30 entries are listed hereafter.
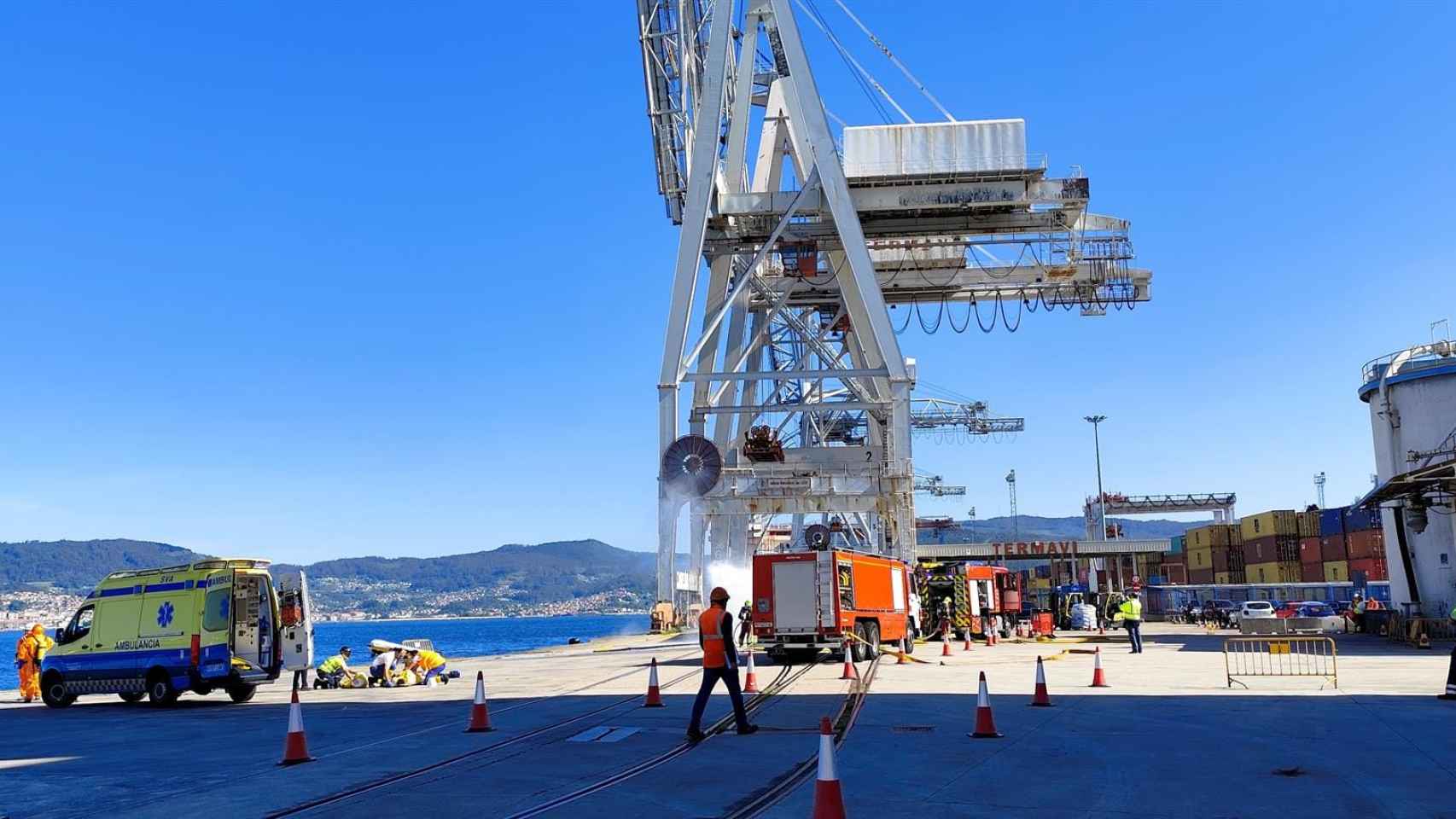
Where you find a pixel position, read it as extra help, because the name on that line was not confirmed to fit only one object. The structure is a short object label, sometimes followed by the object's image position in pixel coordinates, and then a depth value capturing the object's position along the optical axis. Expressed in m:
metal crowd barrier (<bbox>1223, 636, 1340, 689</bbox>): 24.86
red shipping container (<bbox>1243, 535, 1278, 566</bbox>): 86.19
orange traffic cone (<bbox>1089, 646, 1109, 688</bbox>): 21.72
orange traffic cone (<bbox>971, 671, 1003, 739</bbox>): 14.66
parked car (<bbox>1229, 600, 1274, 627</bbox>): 49.10
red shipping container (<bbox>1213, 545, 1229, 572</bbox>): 94.38
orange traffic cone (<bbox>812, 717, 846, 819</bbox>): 8.63
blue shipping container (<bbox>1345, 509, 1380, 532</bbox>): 72.69
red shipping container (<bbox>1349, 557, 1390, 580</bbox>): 73.69
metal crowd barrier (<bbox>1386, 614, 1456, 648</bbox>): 35.53
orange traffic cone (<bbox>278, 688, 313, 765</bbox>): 13.45
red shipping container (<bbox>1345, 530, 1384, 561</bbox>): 73.81
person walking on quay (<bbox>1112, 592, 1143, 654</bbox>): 33.06
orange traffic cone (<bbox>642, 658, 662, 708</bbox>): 19.55
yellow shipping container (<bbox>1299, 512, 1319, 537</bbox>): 83.38
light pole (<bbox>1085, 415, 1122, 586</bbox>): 109.94
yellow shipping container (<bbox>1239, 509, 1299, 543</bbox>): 84.88
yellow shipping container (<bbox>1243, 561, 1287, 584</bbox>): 85.16
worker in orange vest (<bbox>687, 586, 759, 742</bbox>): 14.35
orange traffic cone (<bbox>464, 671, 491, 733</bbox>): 16.39
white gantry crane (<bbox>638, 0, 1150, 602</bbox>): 43.69
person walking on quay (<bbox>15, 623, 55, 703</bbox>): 25.67
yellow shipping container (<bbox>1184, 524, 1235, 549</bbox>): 94.56
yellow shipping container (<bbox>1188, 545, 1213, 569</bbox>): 96.88
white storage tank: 41.03
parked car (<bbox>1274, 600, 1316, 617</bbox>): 50.81
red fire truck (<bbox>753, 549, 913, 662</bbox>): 29.48
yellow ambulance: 22.58
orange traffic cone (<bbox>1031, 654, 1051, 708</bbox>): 18.45
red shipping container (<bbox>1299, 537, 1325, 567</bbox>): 81.62
